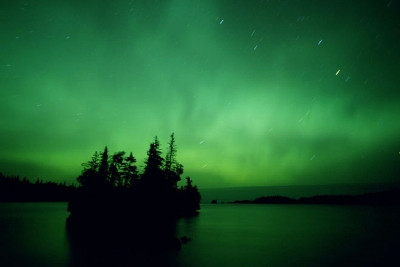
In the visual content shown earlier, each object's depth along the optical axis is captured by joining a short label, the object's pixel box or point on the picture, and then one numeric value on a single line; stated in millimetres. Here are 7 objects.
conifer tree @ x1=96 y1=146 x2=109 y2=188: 51606
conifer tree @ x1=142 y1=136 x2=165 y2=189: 47469
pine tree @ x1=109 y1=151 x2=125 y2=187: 52531
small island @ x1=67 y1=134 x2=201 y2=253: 25641
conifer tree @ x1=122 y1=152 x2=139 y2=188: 52575
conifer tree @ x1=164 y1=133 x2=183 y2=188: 56375
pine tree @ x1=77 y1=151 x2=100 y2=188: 49750
